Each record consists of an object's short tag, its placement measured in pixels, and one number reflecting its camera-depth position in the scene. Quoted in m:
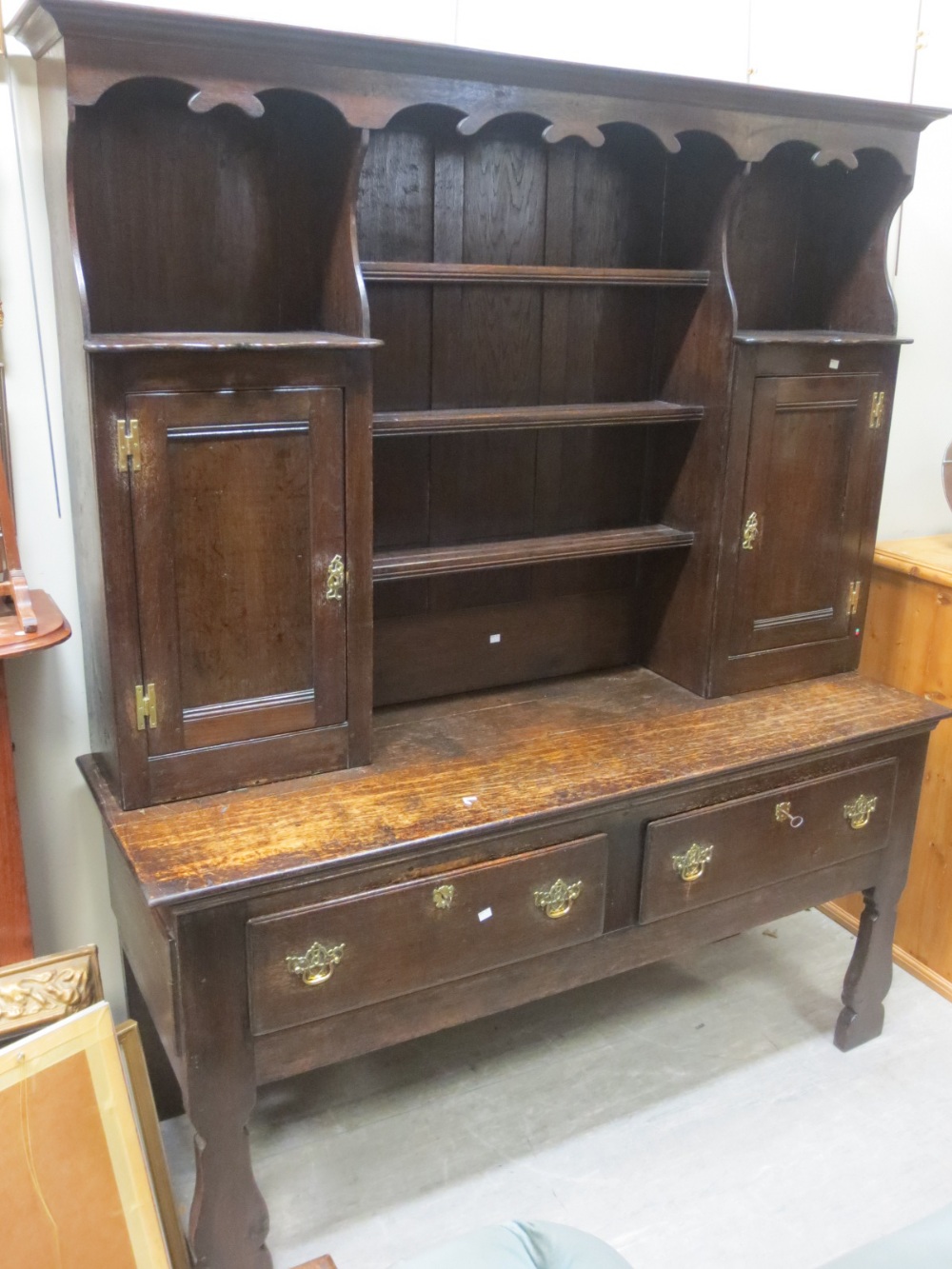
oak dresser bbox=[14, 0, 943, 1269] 1.60
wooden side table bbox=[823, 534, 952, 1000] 2.54
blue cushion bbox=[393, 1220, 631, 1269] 1.14
